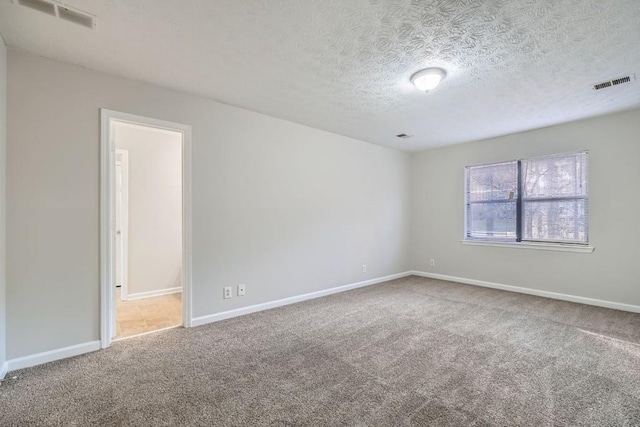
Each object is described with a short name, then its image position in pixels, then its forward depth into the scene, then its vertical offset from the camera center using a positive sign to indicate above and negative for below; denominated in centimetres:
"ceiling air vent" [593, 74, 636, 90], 277 +126
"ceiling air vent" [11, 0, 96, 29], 183 +130
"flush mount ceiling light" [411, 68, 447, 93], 260 +121
